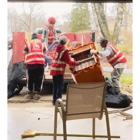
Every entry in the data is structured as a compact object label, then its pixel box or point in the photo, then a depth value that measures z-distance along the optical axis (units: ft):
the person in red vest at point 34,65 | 16.16
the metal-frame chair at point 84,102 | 7.95
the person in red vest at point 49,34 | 17.38
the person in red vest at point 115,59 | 15.62
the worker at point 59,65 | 13.45
